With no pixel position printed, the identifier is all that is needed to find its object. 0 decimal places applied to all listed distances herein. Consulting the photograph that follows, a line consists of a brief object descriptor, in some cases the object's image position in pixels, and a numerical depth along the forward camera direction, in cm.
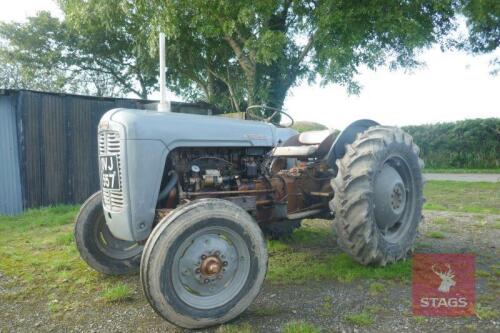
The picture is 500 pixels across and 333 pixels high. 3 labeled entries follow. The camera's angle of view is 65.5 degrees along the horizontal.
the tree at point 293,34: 1034
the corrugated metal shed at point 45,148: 823
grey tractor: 269
